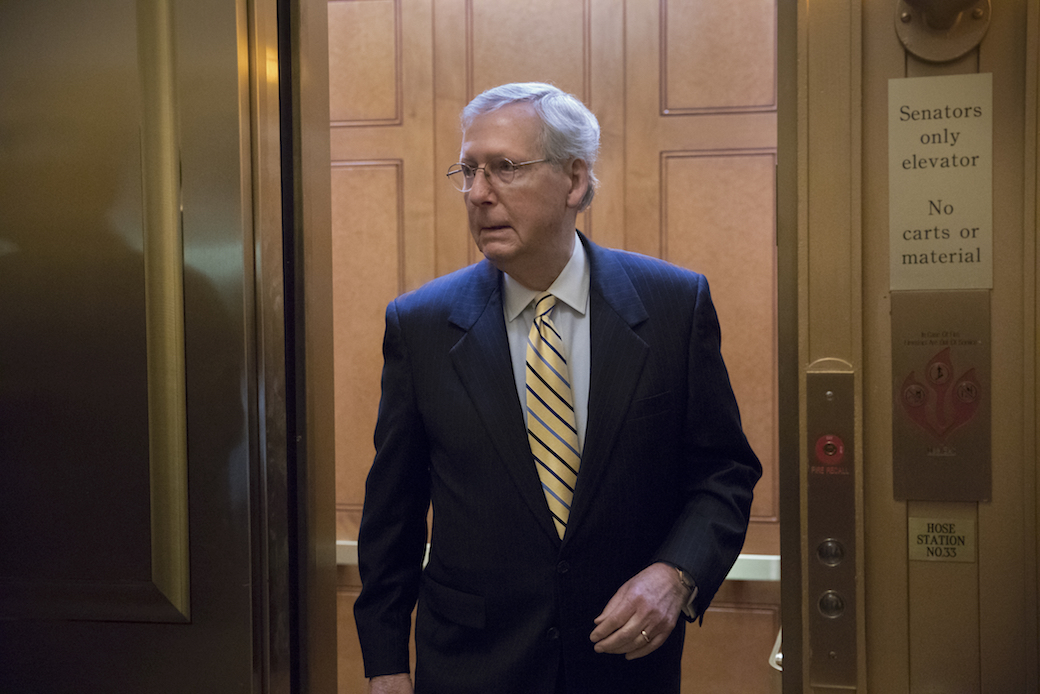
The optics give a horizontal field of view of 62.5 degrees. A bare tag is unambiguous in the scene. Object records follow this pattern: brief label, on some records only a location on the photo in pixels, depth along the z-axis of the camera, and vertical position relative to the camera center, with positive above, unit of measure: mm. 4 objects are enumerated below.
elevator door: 1486 -10
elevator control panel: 1456 -342
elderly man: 1502 -237
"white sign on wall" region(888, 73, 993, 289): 1414 +223
